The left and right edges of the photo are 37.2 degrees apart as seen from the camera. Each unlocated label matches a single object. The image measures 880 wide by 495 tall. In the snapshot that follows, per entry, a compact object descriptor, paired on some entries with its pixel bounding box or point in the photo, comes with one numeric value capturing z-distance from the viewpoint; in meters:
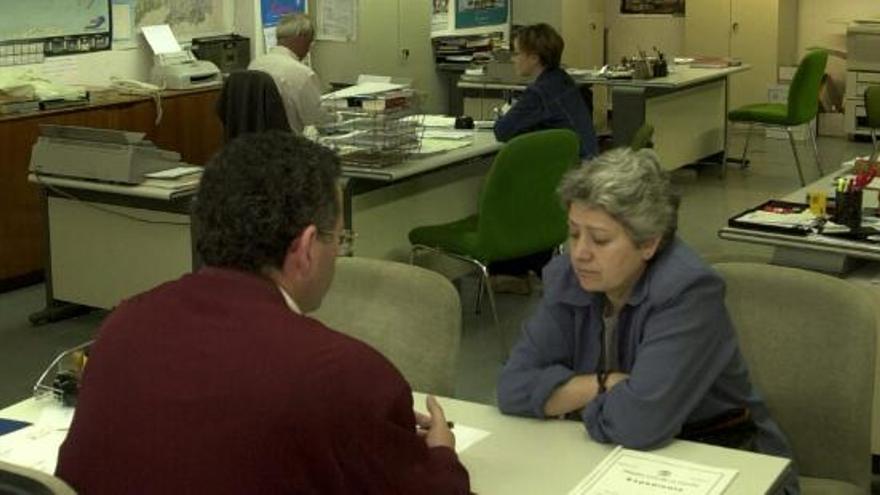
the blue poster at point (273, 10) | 8.16
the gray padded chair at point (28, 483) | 1.59
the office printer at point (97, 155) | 5.17
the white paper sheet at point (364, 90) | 5.22
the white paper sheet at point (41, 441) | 2.24
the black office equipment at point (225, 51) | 7.69
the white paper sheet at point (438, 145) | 5.55
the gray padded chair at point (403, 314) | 2.81
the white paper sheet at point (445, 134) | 5.97
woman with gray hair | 2.40
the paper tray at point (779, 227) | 3.95
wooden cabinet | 6.08
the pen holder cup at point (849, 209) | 3.97
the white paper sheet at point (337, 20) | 8.59
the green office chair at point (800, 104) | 8.42
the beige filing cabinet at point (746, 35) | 10.56
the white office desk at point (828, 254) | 3.78
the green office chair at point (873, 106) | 8.20
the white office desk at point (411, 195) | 5.21
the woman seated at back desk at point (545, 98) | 5.90
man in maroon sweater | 1.62
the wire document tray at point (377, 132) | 5.15
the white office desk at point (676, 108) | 8.12
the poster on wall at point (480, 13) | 10.18
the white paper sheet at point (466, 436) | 2.31
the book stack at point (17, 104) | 6.12
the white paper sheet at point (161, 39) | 7.28
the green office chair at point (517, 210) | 4.92
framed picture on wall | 11.09
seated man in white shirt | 6.22
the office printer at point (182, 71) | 7.12
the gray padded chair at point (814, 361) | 2.61
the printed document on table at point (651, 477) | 2.10
